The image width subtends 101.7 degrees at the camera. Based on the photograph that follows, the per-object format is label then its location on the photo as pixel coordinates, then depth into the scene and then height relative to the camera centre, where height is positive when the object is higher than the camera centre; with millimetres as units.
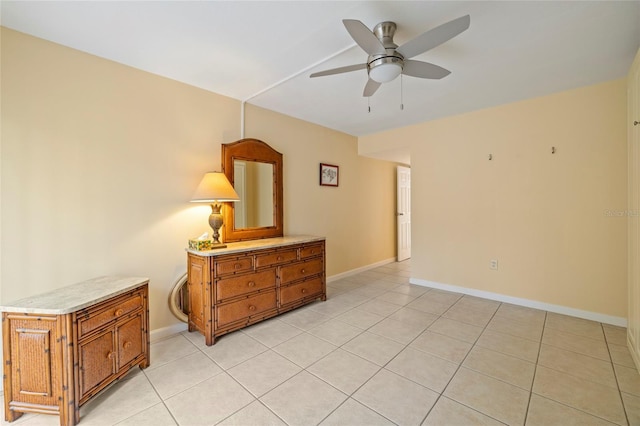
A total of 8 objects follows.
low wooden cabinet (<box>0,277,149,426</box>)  1429 -790
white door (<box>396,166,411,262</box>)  5602 -47
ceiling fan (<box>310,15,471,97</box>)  1493 +1031
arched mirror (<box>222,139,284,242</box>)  2912 +270
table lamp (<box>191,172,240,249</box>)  2447 +169
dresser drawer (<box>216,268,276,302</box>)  2346 -697
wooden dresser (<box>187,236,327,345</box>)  2307 -703
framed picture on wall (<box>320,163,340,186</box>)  4043 +581
